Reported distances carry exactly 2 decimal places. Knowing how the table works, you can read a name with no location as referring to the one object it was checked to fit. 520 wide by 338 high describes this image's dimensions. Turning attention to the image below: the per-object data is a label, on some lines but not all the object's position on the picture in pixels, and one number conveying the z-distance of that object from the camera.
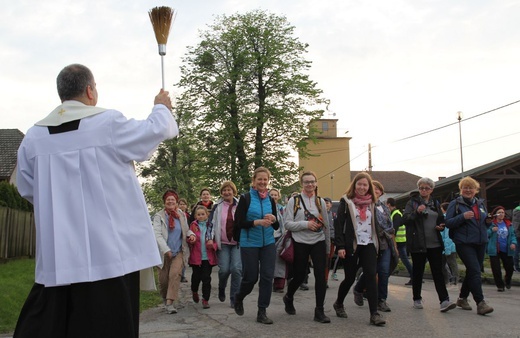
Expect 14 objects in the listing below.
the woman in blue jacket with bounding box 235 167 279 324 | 8.05
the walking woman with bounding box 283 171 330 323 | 8.09
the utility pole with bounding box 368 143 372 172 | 54.36
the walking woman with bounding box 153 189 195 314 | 9.27
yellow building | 74.56
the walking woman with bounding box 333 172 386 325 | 8.02
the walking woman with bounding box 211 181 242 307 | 9.79
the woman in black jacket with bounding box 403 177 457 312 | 8.97
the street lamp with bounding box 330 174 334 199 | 73.99
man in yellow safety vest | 13.53
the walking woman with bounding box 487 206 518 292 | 12.98
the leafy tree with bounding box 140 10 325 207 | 36.81
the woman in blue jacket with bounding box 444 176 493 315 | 8.63
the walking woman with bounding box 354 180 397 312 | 8.87
